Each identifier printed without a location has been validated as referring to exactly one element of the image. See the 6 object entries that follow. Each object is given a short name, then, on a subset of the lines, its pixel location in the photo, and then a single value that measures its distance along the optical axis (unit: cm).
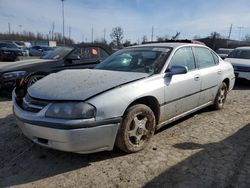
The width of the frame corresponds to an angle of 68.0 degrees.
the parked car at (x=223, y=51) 1462
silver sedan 210
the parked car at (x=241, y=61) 662
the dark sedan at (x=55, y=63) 466
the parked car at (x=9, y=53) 1436
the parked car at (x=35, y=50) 2078
